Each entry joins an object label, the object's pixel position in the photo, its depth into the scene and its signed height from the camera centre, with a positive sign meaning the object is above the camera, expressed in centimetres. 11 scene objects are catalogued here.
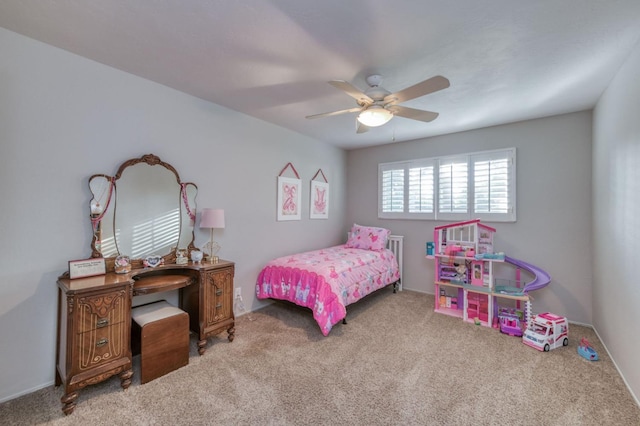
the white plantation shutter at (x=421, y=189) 436 +46
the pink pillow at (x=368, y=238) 438 -36
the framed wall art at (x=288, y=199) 396 +26
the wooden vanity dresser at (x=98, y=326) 179 -81
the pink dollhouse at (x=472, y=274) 318 -71
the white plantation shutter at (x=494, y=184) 366 +47
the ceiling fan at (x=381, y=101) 196 +94
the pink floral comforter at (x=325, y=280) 284 -77
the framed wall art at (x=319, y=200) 455 +27
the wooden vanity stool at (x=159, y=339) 208 -101
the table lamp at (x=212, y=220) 284 -5
